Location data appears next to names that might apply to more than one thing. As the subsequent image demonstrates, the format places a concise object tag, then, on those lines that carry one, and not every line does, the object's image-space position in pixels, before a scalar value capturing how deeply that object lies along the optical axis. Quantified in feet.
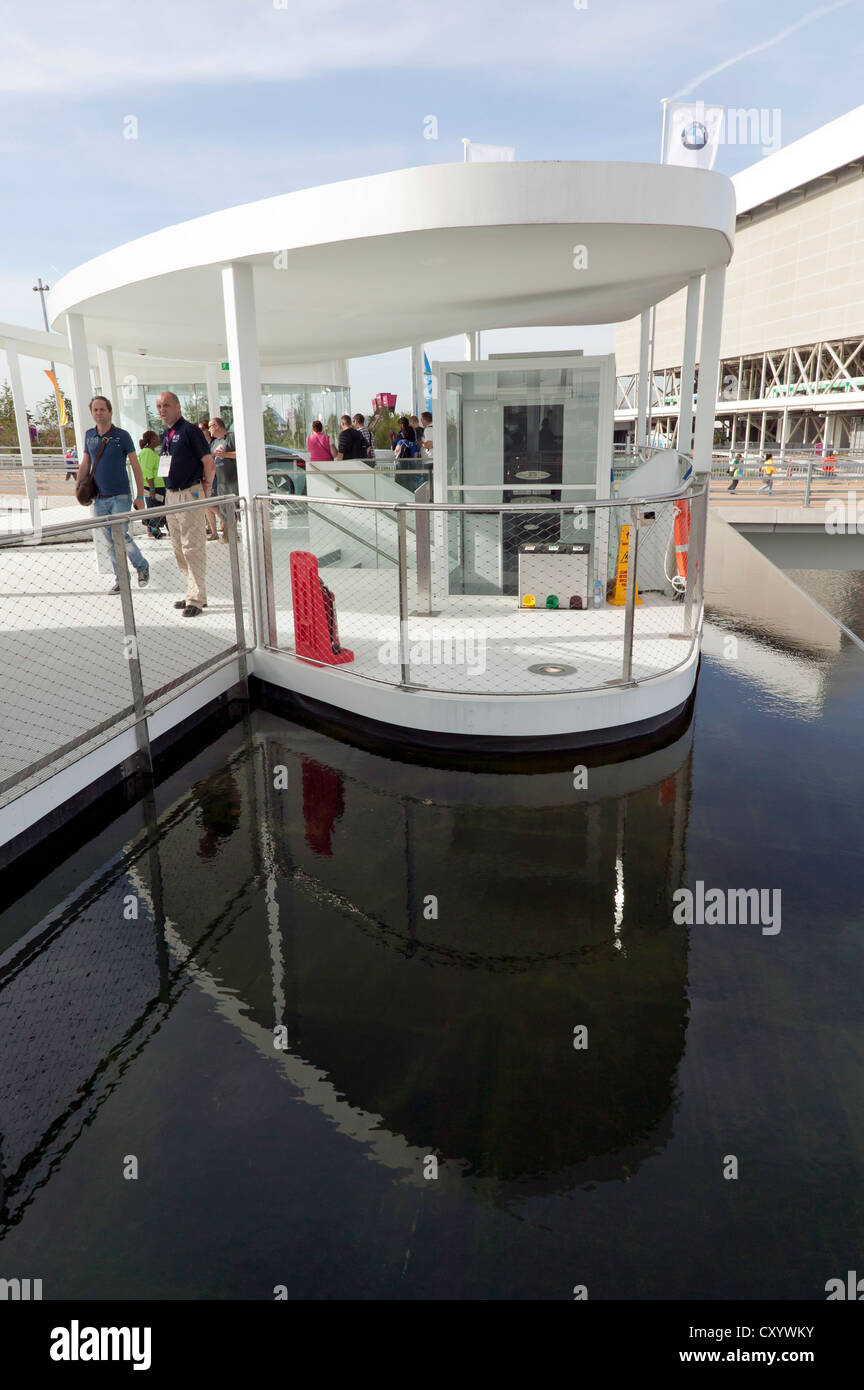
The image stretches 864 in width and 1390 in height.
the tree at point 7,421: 148.15
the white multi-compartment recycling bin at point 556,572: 28.02
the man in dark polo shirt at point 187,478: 26.16
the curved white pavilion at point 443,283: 18.01
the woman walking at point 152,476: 44.25
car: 33.04
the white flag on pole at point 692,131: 41.19
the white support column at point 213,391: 65.26
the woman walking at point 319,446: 45.70
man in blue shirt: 27.20
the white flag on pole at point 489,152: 41.11
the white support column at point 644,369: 41.68
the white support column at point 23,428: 47.47
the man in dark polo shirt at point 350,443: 48.44
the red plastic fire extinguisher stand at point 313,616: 22.80
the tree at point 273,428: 76.59
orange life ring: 28.86
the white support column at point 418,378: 72.74
